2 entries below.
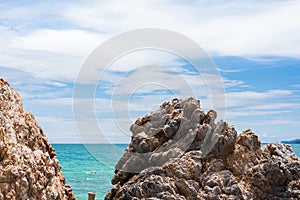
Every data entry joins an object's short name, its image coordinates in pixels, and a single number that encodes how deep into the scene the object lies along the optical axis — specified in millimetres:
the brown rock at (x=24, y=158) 7898
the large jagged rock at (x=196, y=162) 10734
